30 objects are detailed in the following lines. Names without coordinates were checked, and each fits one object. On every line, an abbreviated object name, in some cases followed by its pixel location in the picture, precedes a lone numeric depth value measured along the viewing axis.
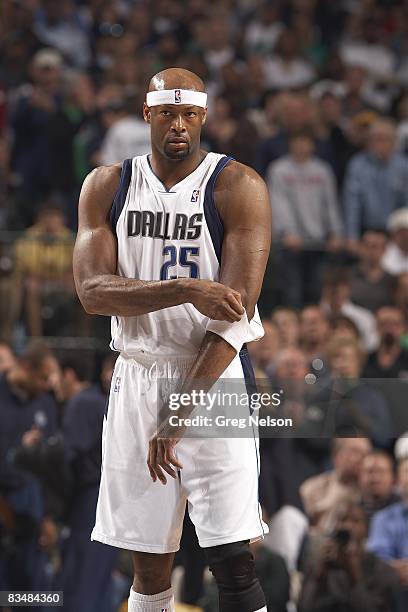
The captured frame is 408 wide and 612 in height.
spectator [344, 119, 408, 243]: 22.59
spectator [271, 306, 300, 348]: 18.50
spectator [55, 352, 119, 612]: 13.68
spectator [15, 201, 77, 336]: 19.34
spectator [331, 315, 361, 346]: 18.11
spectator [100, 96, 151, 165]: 21.81
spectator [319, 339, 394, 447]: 11.63
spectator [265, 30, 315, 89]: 26.95
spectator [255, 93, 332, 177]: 22.61
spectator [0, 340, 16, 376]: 16.64
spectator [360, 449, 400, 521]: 13.84
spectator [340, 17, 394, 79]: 28.19
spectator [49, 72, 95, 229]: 23.17
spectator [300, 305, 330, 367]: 18.27
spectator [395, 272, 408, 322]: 19.61
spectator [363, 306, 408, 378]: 18.22
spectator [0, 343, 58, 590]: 14.27
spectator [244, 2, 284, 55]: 27.82
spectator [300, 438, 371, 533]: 13.77
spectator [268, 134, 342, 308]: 21.98
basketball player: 8.91
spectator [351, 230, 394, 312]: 19.94
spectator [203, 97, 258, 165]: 22.67
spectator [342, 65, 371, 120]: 25.39
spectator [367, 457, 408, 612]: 13.58
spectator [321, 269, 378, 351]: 19.44
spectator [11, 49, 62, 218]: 23.23
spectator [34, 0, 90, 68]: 27.45
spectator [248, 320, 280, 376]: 17.69
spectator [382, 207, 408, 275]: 20.84
